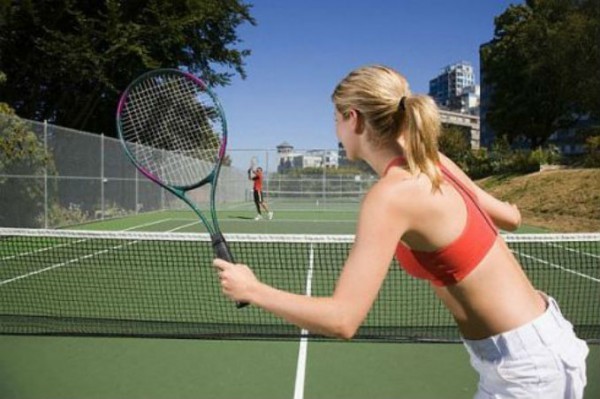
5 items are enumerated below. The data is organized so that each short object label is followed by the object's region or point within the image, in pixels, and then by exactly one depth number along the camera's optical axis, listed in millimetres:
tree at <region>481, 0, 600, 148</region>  30766
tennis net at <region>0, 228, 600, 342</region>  5492
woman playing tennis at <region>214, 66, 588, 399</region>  1399
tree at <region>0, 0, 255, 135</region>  20484
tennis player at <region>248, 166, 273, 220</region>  19375
